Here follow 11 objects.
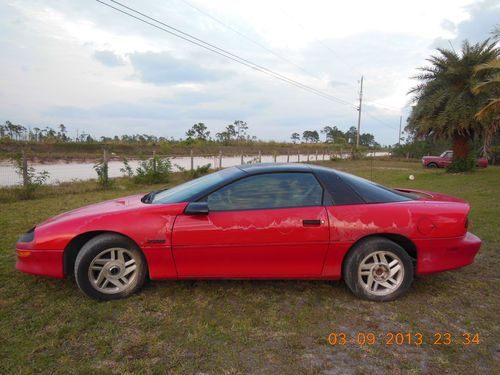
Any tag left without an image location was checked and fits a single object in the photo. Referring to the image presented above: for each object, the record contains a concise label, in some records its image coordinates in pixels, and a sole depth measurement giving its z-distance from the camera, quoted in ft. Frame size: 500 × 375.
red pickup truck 76.02
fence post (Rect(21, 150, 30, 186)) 29.45
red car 9.76
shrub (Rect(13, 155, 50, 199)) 29.09
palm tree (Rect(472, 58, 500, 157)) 28.14
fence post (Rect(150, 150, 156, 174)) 39.50
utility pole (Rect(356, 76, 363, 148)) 128.49
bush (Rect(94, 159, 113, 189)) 34.22
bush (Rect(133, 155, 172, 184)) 38.78
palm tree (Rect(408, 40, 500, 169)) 45.55
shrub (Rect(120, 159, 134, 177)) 38.50
